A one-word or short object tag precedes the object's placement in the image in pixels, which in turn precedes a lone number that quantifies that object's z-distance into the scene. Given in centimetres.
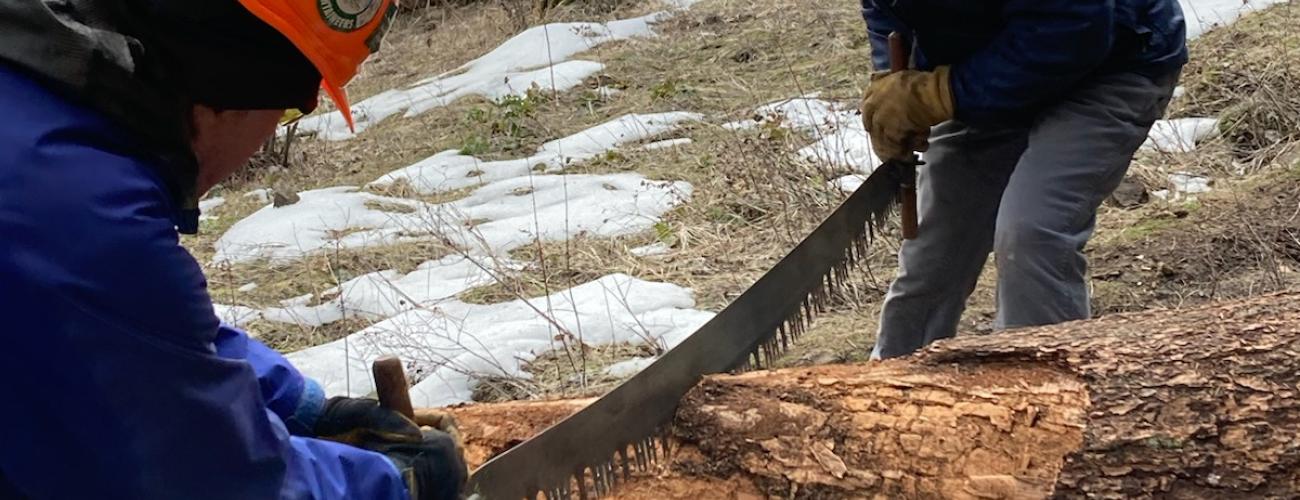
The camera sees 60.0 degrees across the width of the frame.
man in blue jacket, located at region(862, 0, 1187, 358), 331
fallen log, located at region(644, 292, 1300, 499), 247
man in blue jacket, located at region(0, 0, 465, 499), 153
